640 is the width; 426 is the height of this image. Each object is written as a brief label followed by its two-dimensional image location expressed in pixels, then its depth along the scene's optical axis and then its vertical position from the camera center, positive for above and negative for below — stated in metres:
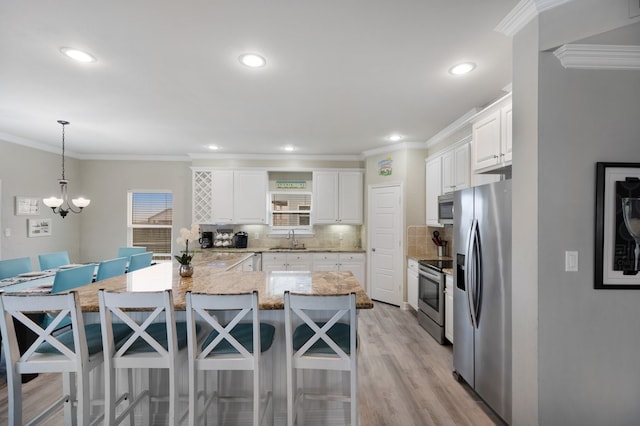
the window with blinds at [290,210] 5.67 +0.07
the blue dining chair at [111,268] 3.28 -0.68
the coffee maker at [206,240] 5.48 -0.52
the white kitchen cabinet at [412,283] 4.03 -1.02
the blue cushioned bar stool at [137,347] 1.56 -0.77
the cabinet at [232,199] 5.40 +0.28
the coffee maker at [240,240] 5.50 -0.52
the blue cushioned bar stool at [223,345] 1.55 -0.77
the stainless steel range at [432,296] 3.24 -1.00
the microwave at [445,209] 3.38 +0.07
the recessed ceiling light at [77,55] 2.08 +1.19
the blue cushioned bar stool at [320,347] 1.54 -0.78
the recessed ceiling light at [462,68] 2.27 +1.20
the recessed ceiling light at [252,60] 2.15 +1.20
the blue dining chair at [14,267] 3.33 -0.67
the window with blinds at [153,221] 5.80 -0.17
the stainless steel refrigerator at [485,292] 1.96 -0.60
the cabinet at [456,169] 3.34 +0.58
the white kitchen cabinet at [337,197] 5.43 +0.32
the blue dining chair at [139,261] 3.84 -0.68
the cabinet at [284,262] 5.17 -0.88
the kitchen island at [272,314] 1.90 -0.71
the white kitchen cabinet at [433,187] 4.06 +0.40
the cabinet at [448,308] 3.06 -1.03
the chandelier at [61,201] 3.74 +0.15
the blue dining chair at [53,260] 3.89 -0.68
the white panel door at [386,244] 4.62 -0.50
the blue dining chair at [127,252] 4.71 -0.65
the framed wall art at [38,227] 4.61 -0.26
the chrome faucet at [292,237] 5.64 -0.47
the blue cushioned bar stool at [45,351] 1.52 -0.77
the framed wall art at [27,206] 4.45 +0.10
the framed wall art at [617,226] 1.56 -0.06
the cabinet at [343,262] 5.20 -0.89
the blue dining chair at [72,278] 2.68 -0.66
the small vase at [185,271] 2.57 -0.53
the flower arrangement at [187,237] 2.59 -0.22
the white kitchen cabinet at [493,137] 2.32 +0.69
